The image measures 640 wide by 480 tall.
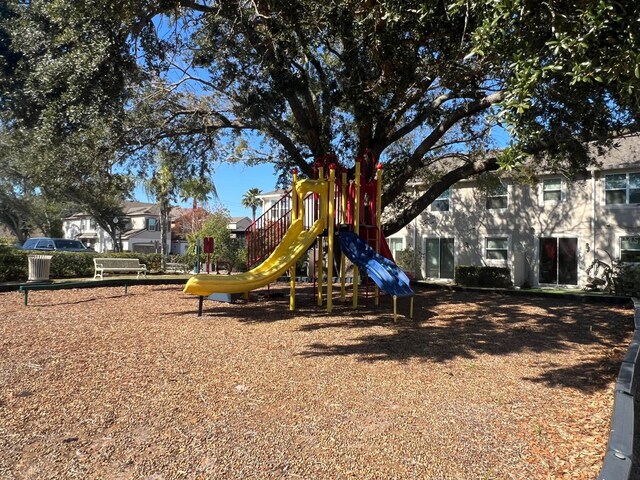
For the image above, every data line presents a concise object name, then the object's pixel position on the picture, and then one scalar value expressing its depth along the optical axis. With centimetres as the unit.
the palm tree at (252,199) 4506
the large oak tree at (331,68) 518
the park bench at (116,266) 1601
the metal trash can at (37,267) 1452
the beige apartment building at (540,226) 1808
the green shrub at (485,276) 1961
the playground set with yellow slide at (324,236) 952
